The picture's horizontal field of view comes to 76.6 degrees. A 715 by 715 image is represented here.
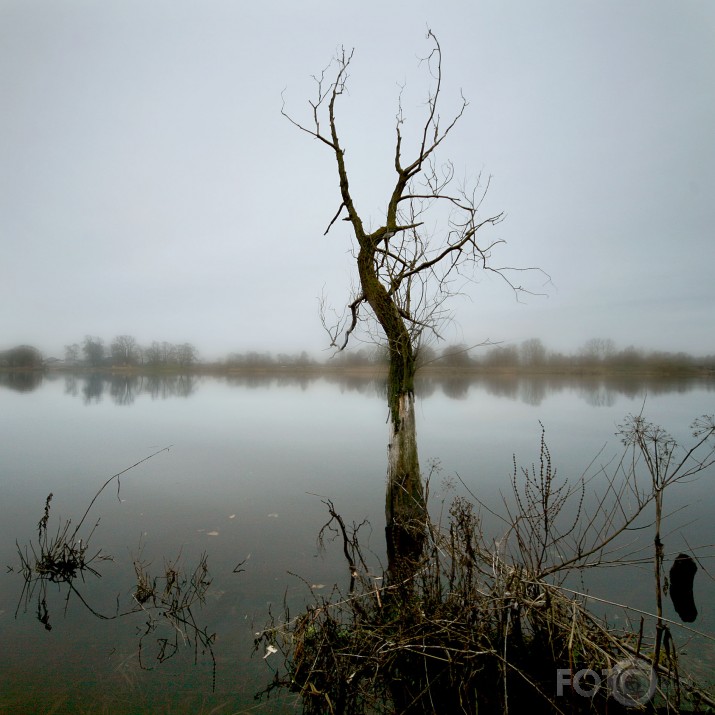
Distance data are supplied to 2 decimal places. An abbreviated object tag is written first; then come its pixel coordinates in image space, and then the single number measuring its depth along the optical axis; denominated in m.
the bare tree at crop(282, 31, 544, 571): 6.46
